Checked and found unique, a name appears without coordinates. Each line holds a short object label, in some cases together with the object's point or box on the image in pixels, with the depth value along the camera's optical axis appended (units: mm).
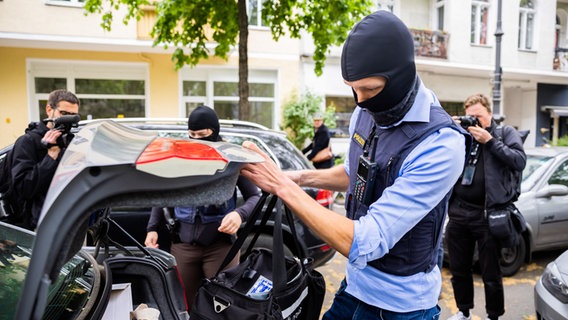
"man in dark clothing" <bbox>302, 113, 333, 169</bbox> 8797
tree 6902
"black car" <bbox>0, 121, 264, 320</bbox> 890
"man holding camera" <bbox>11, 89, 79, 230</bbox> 3049
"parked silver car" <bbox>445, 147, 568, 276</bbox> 5075
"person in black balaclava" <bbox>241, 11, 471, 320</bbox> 1449
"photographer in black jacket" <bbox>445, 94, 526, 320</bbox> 3434
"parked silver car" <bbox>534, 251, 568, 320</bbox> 3020
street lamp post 9258
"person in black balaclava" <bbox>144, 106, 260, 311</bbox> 2861
